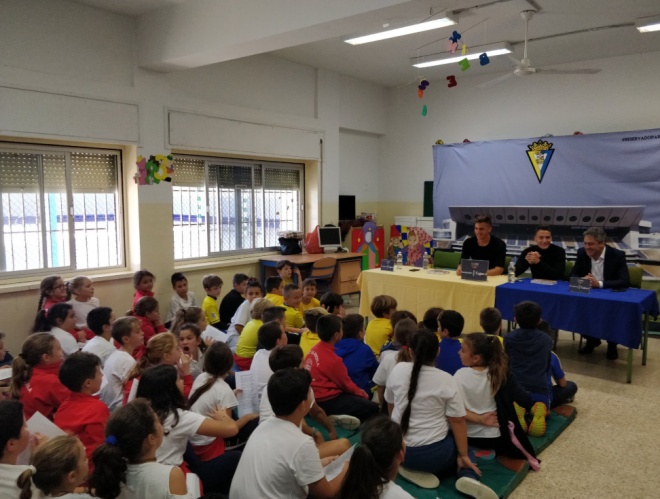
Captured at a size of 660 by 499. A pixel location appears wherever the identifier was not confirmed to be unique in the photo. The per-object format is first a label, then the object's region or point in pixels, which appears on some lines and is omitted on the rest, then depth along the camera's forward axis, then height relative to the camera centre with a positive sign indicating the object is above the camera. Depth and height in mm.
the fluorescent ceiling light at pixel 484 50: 5621 +1931
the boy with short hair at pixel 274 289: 4500 -745
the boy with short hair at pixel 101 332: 3080 -797
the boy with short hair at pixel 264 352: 2887 -857
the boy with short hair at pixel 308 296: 4578 -803
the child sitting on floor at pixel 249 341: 3652 -984
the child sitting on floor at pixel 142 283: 4777 -697
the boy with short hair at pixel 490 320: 3152 -714
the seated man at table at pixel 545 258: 4766 -466
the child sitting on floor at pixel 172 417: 1976 -851
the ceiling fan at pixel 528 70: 5023 +1561
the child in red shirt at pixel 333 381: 2917 -1067
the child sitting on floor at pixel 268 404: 2443 -975
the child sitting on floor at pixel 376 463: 1490 -803
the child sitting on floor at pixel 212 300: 4730 -865
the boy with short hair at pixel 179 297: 5047 -902
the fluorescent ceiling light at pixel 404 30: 4449 +1771
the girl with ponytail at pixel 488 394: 2588 -1006
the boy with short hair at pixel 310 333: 3420 -874
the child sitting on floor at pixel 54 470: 1518 -817
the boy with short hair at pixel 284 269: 5555 -665
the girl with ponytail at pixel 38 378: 2436 -850
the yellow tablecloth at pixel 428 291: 4633 -818
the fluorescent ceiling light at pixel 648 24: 4926 +1934
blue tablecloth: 3875 -824
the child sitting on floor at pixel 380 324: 3611 -851
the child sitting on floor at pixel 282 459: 1706 -885
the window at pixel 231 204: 6391 +119
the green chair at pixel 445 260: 5926 -599
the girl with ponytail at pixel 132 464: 1561 -833
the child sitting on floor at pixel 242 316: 4043 -917
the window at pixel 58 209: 4801 +43
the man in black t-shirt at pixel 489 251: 5004 -417
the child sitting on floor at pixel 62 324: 3488 -835
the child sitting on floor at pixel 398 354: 2737 -823
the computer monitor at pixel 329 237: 7445 -388
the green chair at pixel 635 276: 4742 -645
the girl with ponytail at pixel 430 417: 2391 -1048
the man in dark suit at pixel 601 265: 4379 -514
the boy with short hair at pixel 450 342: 2879 -801
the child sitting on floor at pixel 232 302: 4848 -910
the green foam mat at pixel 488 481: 2492 -1455
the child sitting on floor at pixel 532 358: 3090 -958
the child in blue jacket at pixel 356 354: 3242 -960
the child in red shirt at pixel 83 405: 2104 -864
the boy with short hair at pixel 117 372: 2721 -905
